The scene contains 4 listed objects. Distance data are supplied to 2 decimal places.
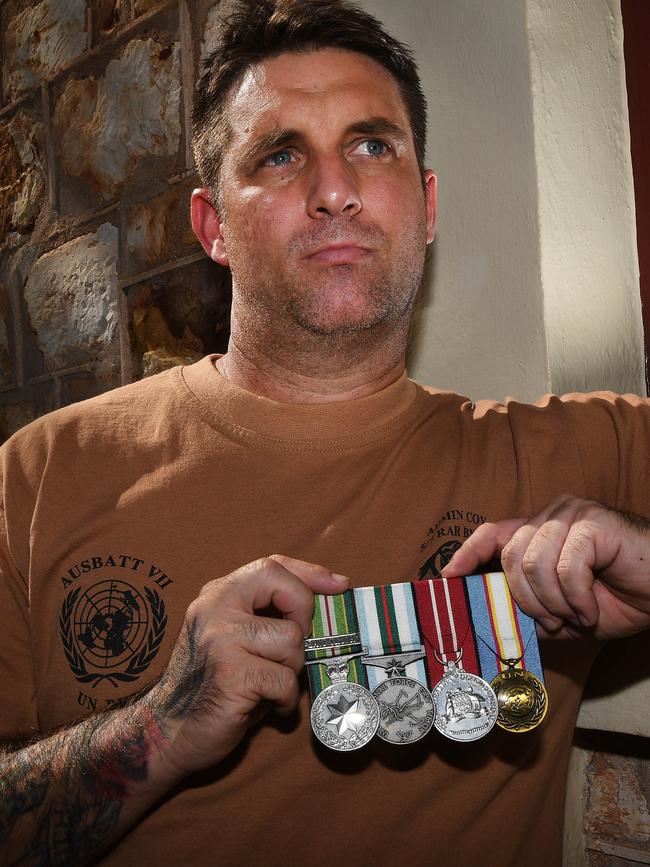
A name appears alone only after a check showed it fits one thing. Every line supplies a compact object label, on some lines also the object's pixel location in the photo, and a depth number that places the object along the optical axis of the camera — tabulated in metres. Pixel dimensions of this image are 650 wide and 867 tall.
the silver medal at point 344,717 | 1.01
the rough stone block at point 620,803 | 1.55
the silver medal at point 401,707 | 1.01
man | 1.04
